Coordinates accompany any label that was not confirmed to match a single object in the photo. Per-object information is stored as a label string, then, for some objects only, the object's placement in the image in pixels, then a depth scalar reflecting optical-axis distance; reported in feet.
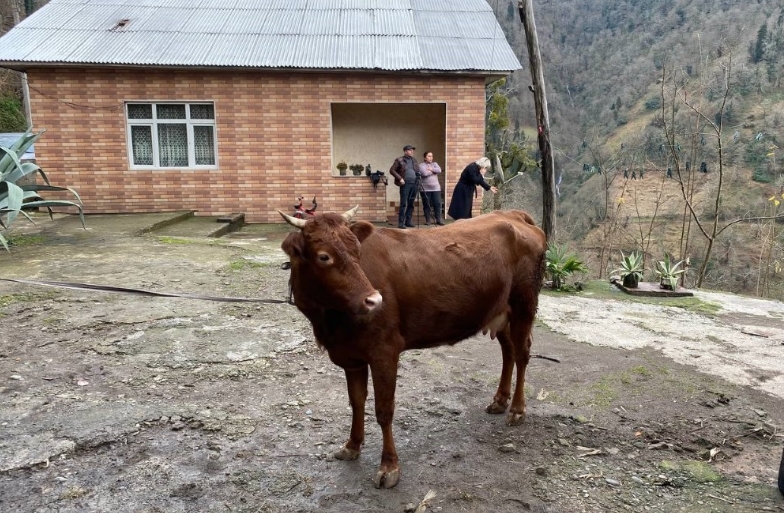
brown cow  8.82
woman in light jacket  40.16
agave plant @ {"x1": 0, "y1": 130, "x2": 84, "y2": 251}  26.25
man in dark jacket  39.42
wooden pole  27.53
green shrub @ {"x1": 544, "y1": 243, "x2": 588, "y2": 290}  26.43
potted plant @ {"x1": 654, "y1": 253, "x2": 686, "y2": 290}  26.86
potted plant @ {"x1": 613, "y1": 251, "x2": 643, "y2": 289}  27.25
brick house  39.91
